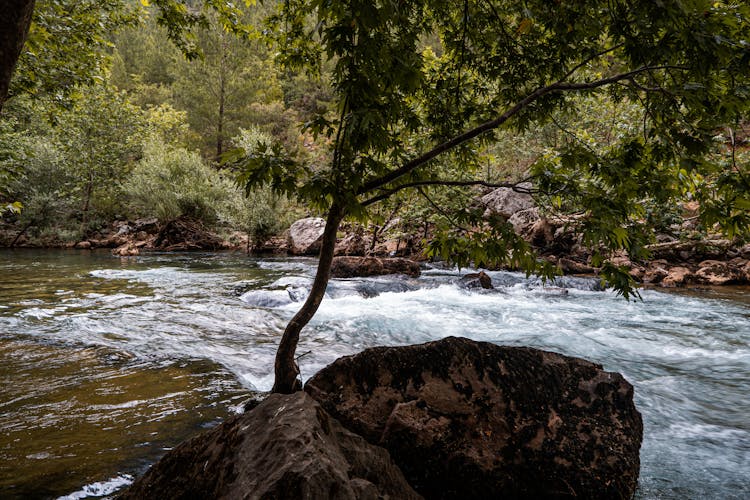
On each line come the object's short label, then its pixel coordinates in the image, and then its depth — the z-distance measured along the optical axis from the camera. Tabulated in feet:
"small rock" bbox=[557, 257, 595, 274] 46.60
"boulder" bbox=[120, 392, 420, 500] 5.56
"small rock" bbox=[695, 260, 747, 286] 39.73
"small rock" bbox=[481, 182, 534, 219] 68.28
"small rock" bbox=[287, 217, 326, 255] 68.08
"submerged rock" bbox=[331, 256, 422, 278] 43.32
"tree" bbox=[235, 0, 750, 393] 7.20
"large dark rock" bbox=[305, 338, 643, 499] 8.30
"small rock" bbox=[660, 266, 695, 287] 40.19
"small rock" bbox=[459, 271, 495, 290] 39.06
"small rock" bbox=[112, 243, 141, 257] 62.05
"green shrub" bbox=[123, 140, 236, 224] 79.00
